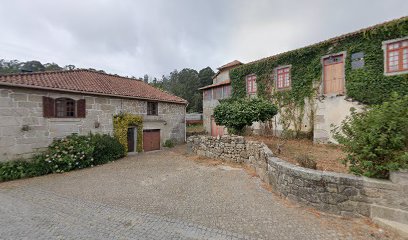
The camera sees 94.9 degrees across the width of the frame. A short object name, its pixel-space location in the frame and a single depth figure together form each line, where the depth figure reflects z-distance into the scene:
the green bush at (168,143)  15.30
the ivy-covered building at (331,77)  9.55
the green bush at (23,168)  7.94
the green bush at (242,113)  10.25
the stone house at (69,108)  8.52
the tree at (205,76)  49.84
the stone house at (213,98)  18.58
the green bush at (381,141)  3.85
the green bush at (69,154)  8.95
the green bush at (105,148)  10.35
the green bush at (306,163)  5.32
